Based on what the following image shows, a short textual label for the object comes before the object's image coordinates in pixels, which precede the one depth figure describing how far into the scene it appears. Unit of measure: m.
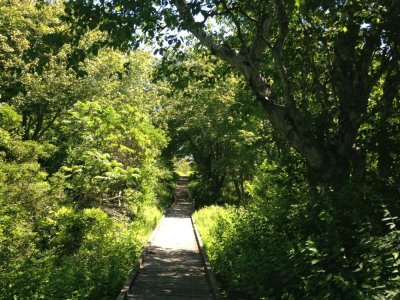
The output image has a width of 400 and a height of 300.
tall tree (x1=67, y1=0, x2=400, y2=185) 6.57
